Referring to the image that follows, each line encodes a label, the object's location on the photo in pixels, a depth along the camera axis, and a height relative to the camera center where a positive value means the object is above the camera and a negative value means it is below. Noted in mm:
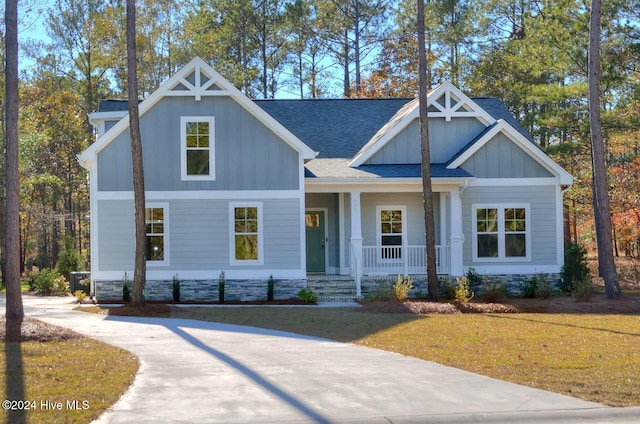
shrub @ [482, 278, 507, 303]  20625 -1343
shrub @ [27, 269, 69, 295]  25578 -1185
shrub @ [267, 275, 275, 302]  21031 -1194
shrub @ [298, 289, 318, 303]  20703 -1388
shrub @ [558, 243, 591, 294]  22609 -912
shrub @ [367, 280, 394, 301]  19984 -1327
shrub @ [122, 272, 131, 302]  20688 -1186
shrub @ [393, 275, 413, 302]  19766 -1204
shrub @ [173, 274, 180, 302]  21000 -1175
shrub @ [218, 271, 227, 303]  20984 -1091
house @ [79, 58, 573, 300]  21281 +1303
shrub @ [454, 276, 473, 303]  19594 -1271
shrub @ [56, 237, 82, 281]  27969 -499
